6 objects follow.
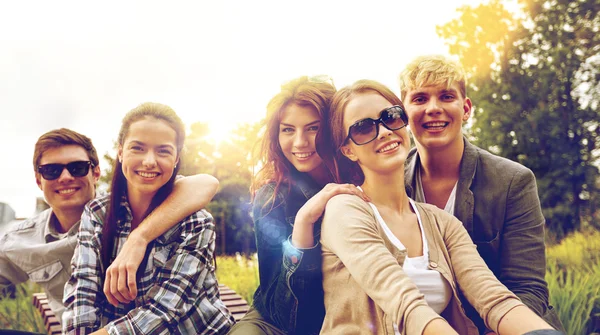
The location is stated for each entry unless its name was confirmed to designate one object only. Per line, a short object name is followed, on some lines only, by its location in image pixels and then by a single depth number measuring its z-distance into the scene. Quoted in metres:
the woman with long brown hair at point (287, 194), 2.23
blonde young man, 2.57
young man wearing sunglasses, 2.82
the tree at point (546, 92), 10.30
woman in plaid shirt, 2.47
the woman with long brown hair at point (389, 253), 1.79
